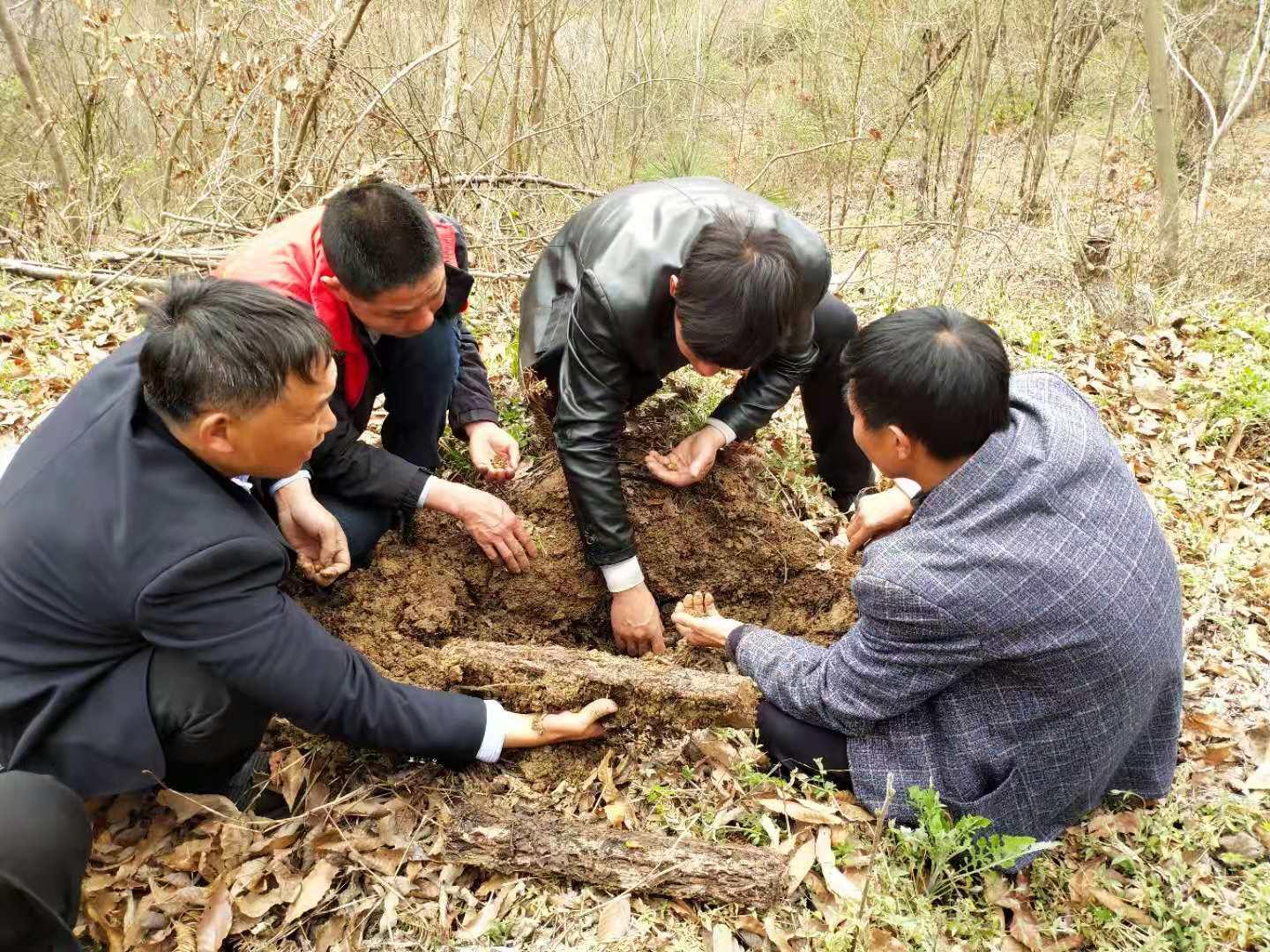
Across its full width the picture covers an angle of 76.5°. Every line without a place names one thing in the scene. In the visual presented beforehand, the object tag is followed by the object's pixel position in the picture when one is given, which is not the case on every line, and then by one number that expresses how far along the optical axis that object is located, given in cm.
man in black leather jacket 233
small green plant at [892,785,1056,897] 208
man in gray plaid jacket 199
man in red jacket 242
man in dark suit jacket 179
